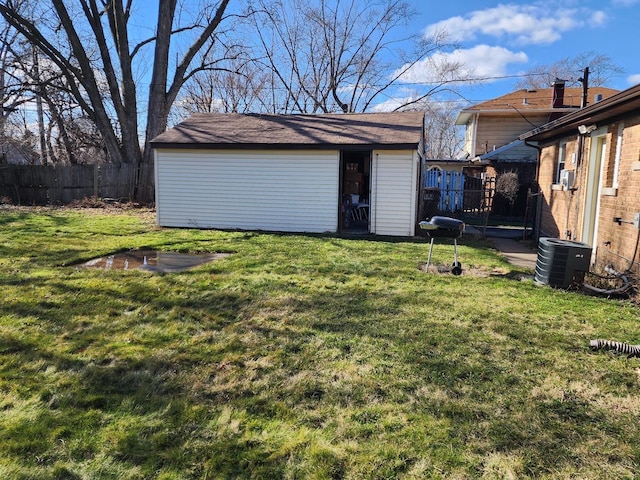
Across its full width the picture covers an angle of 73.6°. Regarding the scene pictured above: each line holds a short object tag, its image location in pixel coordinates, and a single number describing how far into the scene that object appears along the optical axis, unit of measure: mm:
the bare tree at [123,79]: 17734
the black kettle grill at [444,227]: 6555
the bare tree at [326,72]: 26422
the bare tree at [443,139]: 44312
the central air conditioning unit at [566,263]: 5930
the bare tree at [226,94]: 28906
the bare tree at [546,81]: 29405
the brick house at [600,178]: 5930
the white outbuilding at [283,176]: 10742
